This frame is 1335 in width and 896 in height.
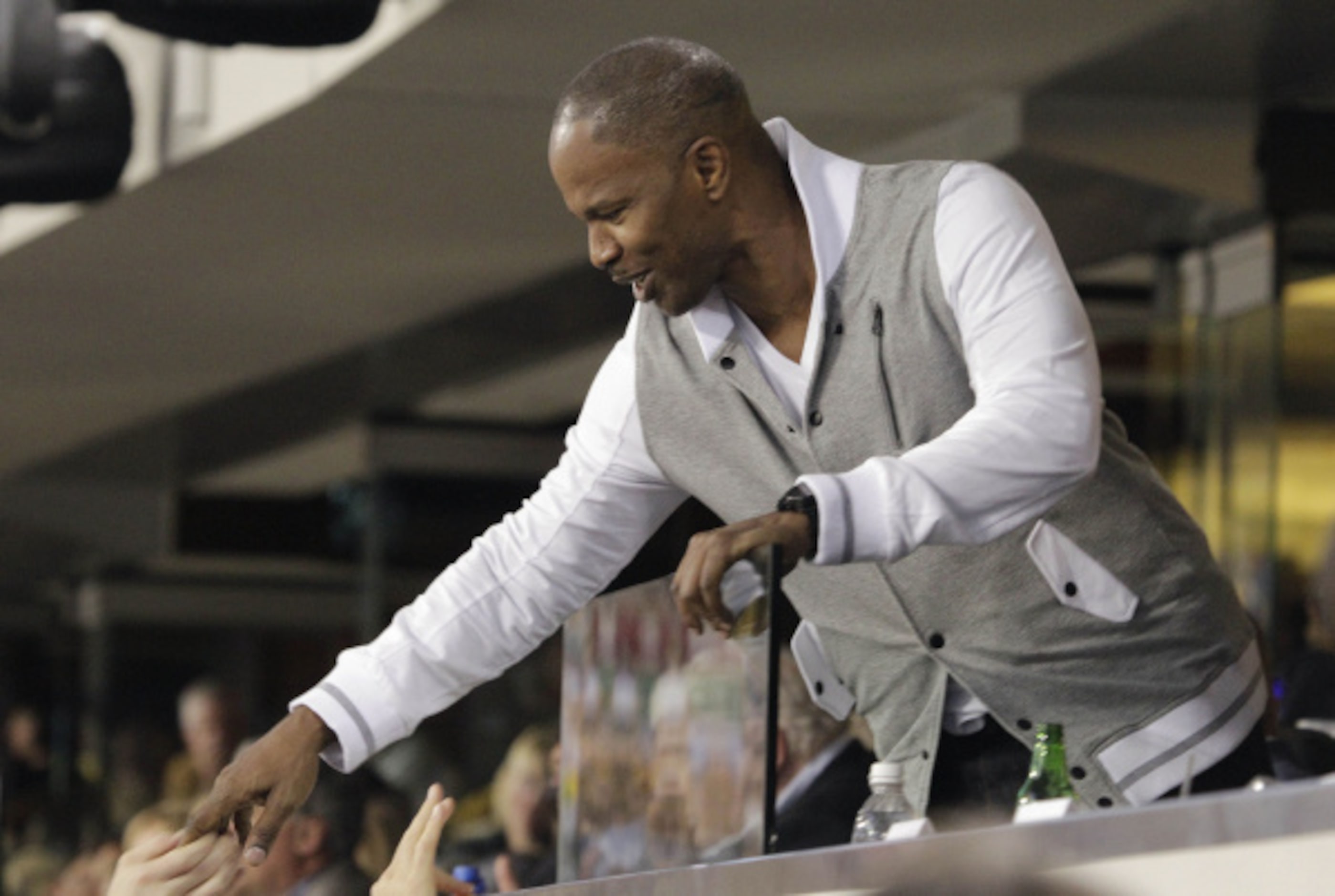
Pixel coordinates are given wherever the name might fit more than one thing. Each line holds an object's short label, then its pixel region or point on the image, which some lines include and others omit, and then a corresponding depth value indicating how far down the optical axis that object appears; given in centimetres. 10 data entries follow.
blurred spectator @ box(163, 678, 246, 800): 1772
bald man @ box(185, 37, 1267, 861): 530
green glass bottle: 523
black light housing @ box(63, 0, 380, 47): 1113
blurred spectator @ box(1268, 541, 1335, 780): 687
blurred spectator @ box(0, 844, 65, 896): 2097
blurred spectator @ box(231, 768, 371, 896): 923
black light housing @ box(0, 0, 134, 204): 1211
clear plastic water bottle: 516
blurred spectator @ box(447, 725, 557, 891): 770
